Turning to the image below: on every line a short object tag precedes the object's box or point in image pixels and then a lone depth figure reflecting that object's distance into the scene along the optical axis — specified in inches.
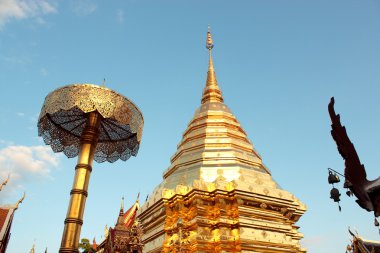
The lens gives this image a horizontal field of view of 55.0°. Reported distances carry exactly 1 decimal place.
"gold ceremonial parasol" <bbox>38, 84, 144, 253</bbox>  238.9
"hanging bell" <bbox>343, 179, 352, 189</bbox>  151.3
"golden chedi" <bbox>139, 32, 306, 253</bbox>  456.8
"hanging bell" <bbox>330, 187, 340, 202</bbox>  221.9
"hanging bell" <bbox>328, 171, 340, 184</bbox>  229.2
